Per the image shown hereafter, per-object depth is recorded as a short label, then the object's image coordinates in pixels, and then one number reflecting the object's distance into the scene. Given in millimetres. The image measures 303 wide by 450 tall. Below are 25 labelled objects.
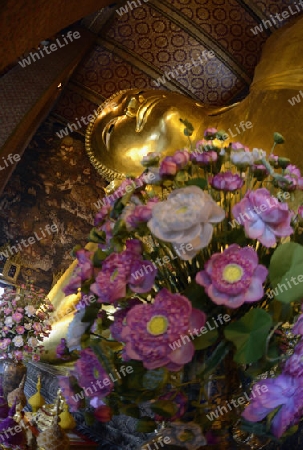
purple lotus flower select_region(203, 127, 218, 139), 669
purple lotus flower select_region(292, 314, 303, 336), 474
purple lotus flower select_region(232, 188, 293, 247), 517
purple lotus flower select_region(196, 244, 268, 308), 486
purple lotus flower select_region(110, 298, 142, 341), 543
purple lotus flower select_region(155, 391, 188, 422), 502
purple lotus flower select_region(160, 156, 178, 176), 595
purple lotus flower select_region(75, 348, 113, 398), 526
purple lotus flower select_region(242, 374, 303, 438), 467
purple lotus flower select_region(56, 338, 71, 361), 603
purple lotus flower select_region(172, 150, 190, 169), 605
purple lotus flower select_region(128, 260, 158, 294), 526
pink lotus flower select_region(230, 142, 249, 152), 623
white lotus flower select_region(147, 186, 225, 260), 491
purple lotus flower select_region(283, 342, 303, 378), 466
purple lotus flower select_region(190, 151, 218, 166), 619
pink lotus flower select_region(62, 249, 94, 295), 590
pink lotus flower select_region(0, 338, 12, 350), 1873
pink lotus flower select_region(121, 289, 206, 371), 467
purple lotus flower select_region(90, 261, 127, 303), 524
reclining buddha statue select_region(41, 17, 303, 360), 1986
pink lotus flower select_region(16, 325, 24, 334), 1914
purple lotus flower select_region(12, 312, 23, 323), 1924
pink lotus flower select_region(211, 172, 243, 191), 566
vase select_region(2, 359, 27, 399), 1583
